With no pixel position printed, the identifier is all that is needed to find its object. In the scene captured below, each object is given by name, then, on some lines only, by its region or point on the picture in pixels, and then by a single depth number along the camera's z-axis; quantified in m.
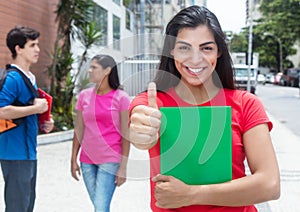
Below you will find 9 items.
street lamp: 50.28
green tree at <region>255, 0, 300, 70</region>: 25.08
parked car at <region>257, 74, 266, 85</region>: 43.96
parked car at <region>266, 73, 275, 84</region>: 47.67
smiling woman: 1.21
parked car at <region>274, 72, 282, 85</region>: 44.58
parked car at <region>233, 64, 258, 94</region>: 21.70
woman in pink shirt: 2.83
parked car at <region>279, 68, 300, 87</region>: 39.31
